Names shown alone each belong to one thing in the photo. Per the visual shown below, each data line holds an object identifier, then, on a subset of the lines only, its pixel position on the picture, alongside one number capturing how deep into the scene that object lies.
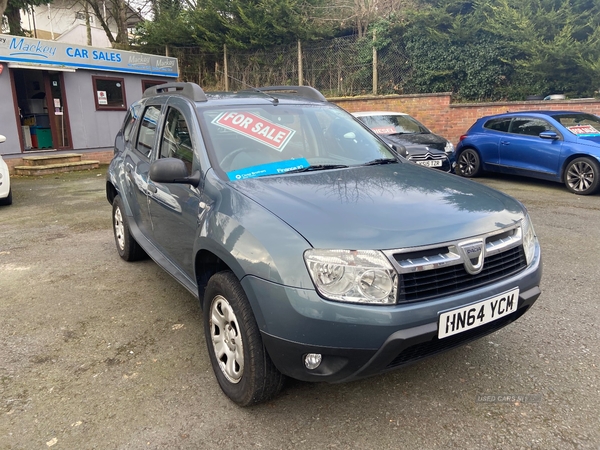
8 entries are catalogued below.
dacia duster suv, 2.10
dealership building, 12.36
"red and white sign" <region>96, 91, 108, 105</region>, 14.08
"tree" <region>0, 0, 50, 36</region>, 17.76
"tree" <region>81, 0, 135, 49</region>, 21.36
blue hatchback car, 8.14
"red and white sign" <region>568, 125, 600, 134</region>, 8.36
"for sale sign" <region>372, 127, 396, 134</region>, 9.60
